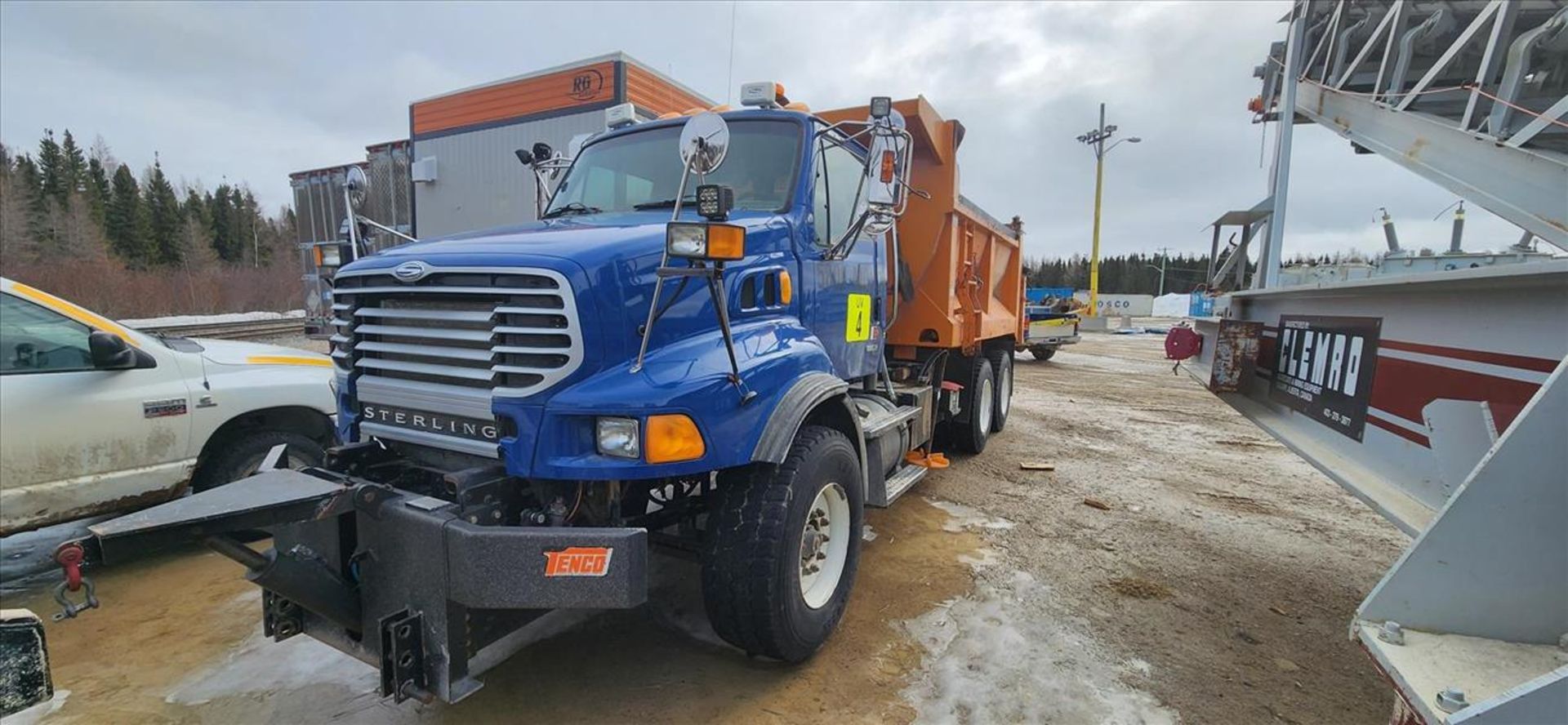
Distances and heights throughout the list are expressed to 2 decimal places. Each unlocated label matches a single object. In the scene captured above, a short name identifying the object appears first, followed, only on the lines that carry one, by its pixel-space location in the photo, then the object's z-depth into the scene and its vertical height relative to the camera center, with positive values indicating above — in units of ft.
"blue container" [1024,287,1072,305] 81.09 +1.36
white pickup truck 11.10 -2.21
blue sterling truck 7.09 -1.69
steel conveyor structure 5.24 -0.98
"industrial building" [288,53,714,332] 31.58 +7.82
